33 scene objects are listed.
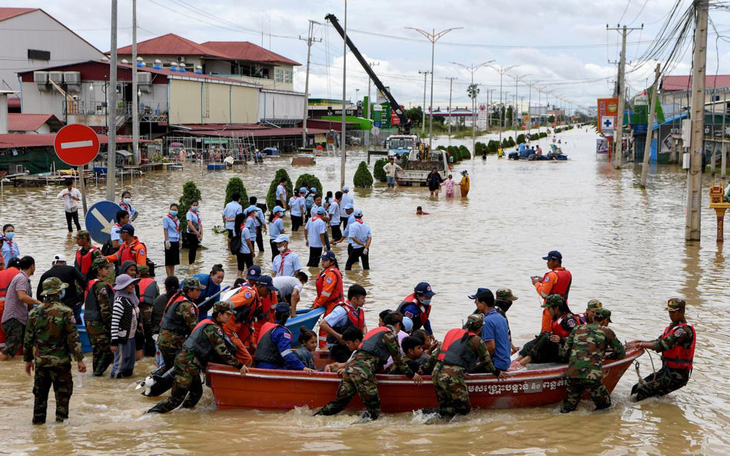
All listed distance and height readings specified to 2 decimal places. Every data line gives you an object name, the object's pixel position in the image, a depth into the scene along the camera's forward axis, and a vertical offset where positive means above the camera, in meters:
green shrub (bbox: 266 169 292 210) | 27.05 -1.13
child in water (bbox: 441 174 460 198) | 36.03 -1.13
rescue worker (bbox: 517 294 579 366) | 9.70 -2.05
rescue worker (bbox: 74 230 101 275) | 11.84 -1.47
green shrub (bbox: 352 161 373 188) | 39.59 -0.94
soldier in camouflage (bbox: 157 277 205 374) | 9.22 -1.90
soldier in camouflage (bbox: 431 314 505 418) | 8.60 -2.16
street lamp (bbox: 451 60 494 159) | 127.43 +11.46
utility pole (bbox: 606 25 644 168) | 58.28 +5.11
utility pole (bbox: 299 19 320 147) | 76.51 +9.71
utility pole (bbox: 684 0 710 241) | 20.95 +1.88
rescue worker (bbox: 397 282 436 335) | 9.79 -1.77
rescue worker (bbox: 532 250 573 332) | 10.88 -1.61
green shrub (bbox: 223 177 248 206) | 23.10 -0.90
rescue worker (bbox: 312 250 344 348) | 11.01 -1.72
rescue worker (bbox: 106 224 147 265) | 12.44 -1.47
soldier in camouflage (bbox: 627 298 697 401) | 9.25 -2.13
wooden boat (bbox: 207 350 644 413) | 8.80 -2.51
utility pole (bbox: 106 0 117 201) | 15.43 +0.81
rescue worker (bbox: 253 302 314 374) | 8.87 -2.09
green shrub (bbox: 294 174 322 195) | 27.52 -0.81
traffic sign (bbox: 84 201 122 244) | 12.38 -1.00
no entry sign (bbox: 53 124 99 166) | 12.33 +0.15
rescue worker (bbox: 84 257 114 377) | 10.20 -2.10
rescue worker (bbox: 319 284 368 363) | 9.50 -1.92
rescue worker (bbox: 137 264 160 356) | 10.79 -1.88
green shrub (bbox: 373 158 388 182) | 44.16 -0.59
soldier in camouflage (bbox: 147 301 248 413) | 8.70 -2.10
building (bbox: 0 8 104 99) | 66.75 +9.27
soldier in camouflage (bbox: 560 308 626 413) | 8.89 -2.13
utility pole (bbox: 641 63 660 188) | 41.59 +0.95
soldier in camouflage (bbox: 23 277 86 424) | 8.45 -2.03
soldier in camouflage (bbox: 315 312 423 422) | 8.60 -2.24
